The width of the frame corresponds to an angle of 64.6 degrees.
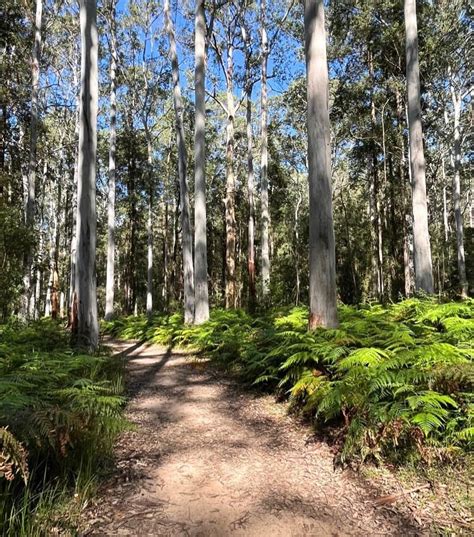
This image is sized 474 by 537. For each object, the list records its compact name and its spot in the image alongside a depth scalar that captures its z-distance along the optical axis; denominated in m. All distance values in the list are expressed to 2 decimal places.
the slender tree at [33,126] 14.16
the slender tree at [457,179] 18.78
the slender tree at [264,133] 16.17
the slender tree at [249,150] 15.02
